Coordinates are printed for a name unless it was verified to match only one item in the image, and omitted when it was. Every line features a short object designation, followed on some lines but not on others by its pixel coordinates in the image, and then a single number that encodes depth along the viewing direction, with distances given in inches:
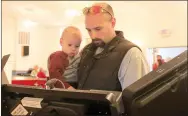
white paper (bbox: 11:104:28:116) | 31.5
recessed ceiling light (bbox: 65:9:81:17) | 230.7
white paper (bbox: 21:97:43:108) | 29.7
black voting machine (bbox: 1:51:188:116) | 23.9
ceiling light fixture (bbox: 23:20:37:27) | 263.7
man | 44.9
